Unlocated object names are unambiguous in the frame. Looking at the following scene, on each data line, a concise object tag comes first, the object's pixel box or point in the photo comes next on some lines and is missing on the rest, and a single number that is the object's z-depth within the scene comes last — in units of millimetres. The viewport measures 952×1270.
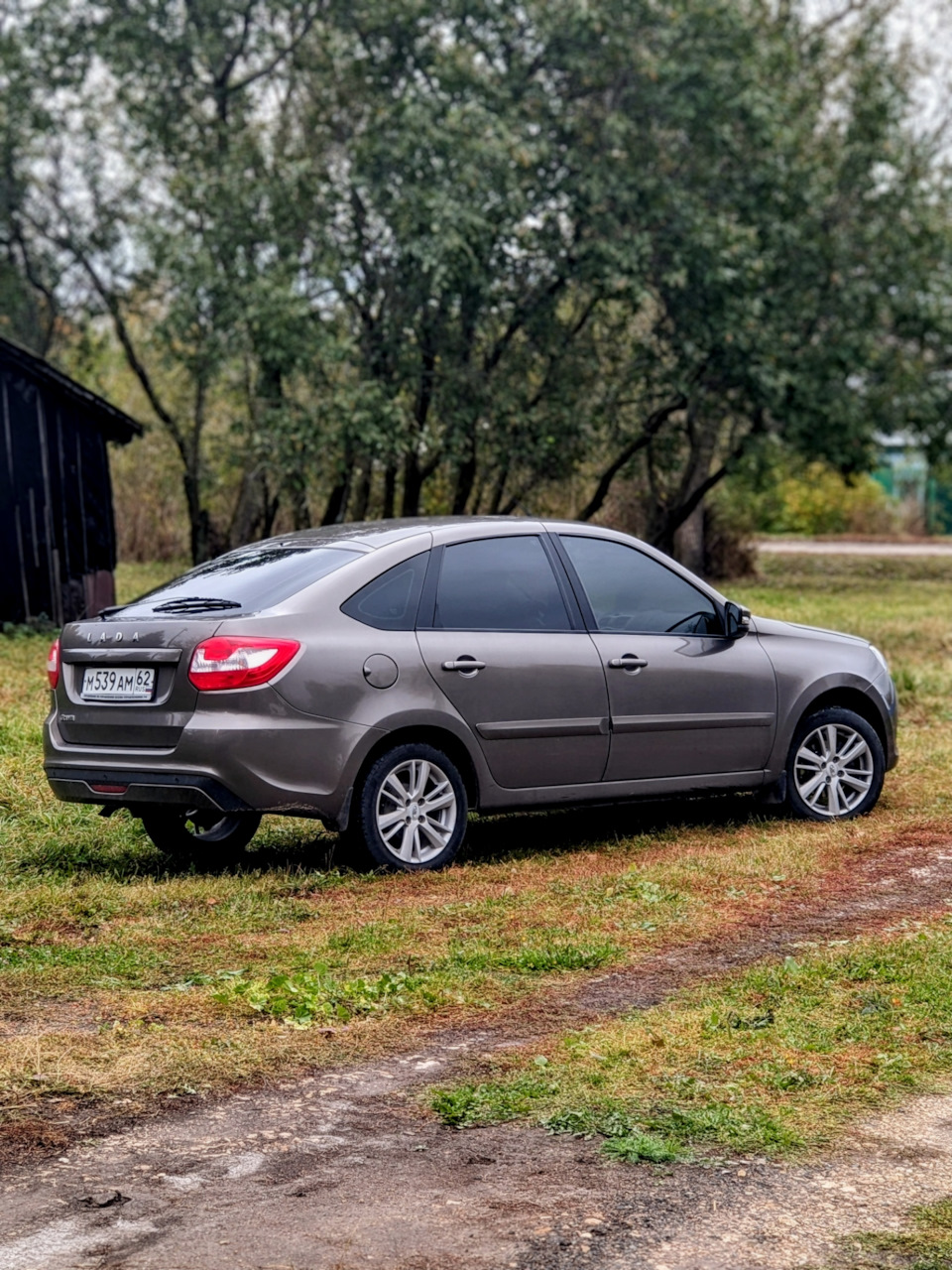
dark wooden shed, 20266
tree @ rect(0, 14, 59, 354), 26547
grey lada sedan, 7332
